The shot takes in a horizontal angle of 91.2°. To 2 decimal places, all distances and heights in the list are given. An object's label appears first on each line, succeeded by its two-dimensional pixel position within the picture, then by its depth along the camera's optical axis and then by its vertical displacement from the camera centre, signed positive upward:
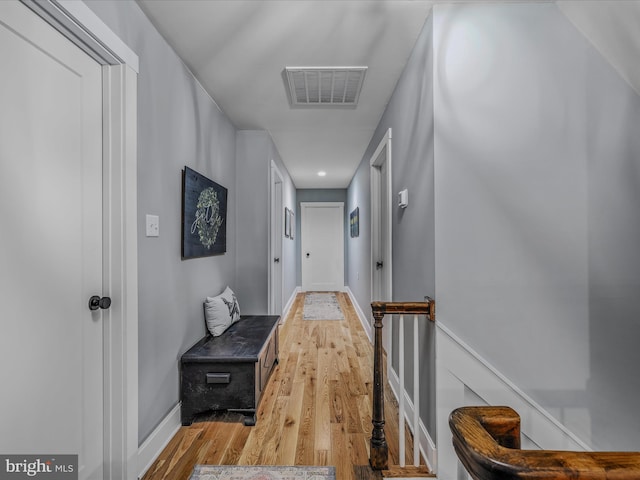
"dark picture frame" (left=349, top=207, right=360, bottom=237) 5.06 +0.30
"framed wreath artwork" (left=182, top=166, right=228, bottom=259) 2.10 +0.18
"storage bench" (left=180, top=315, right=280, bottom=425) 2.02 -0.93
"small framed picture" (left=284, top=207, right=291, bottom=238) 5.16 +0.30
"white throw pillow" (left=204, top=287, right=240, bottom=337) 2.45 -0.59
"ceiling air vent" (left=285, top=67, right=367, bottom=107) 2.24 +1.20
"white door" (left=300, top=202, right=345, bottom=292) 7.21 -0.18
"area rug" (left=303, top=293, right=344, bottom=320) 4.89 -1.20
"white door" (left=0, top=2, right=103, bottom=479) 1.05 -0.01
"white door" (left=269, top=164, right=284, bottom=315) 3.60 -0.13
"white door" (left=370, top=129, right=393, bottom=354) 3.14 +0.13
